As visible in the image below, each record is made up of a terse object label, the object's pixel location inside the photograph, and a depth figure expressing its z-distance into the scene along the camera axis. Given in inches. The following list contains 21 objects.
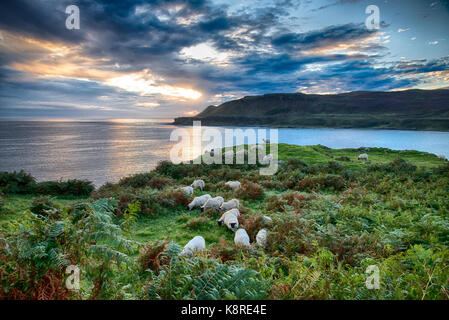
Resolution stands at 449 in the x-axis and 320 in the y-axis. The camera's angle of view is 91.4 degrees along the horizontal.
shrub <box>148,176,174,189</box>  719.7
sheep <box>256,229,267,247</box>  287.6
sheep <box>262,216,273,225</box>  355.5
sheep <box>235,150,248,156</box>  1001.7
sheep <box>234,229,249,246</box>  303.9
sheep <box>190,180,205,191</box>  682.2
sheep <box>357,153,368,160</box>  1014.8
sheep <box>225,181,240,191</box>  639.8
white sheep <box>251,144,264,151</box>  1127.7
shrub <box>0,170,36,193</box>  671.4
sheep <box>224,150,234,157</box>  998.9
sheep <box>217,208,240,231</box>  371.6
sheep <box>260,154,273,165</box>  922.4
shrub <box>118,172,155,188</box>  730.8
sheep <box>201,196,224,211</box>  473.1
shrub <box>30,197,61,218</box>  435.7
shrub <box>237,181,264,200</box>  550.9
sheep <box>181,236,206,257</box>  276.2
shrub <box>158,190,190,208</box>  504.4
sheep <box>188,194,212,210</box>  502.2
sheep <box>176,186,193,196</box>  563.5
